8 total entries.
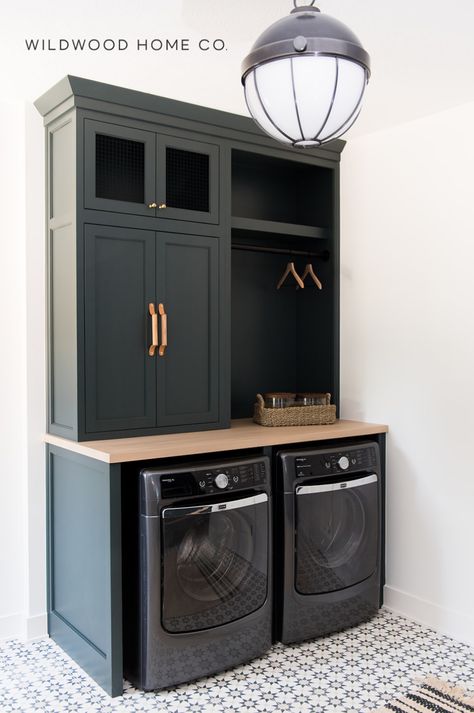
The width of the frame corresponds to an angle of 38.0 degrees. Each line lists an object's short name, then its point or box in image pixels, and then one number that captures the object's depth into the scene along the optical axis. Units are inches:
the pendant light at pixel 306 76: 61.6
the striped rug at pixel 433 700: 101.8
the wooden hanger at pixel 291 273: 145.3
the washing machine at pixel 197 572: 105.4
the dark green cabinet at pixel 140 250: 117.2
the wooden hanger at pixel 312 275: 147.0
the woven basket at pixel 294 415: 137.9
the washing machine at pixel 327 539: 121.6
